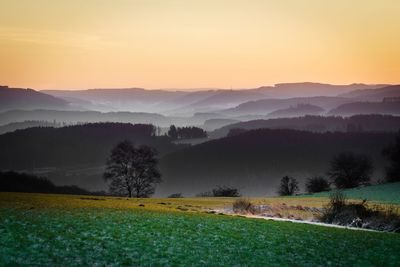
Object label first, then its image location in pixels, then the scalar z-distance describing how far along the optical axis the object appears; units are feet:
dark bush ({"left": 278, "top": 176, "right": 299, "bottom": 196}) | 457.10
